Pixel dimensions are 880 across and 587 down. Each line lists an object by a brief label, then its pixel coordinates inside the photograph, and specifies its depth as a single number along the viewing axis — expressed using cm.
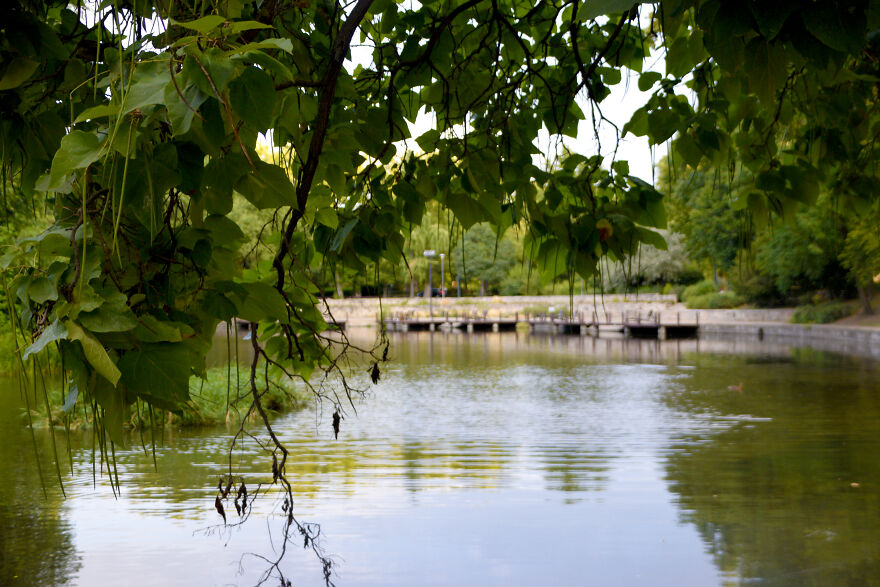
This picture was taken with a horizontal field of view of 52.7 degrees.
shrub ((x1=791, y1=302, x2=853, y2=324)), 3753
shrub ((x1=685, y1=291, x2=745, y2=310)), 4522
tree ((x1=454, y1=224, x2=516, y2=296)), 6162
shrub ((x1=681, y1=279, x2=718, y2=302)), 4888
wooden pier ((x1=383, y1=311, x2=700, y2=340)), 4247
